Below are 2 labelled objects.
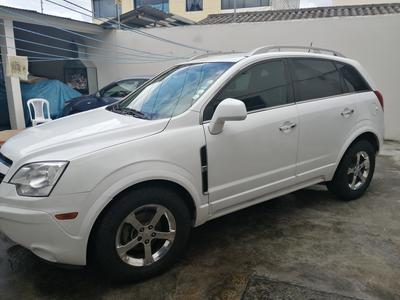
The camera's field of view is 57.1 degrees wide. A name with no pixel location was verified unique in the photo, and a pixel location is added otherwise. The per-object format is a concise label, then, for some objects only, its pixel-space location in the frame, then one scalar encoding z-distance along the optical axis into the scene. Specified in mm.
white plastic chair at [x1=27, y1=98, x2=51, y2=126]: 8133
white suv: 2357
